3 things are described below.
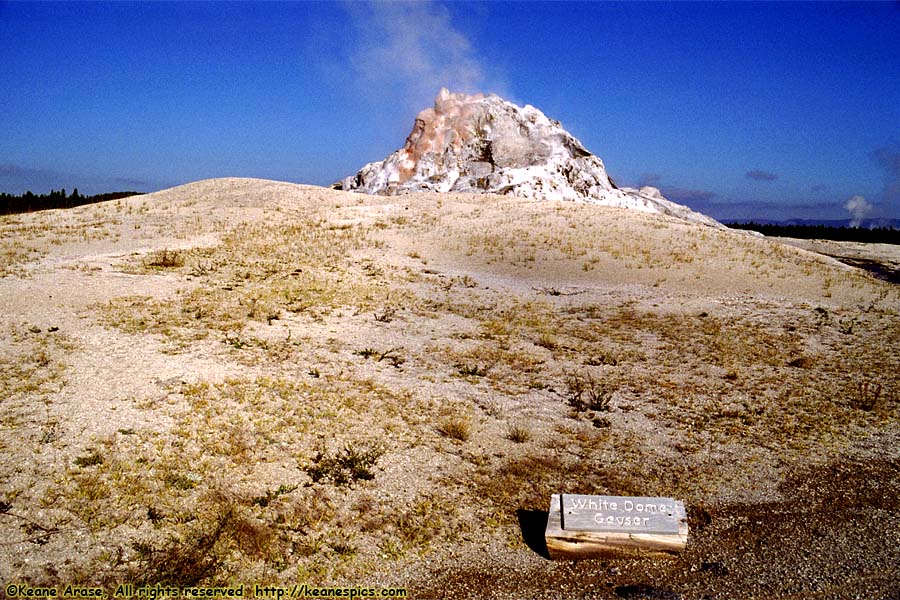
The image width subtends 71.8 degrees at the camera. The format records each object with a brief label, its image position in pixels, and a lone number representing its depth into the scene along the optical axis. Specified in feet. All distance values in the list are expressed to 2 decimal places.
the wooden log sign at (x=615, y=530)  19.43
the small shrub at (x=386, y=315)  48.67
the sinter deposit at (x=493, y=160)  140.36
